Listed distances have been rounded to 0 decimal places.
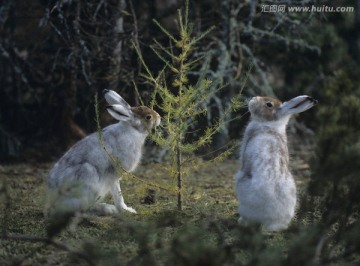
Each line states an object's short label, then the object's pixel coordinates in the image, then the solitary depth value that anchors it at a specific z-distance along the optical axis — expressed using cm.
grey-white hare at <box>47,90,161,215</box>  1023
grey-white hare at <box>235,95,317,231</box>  895
